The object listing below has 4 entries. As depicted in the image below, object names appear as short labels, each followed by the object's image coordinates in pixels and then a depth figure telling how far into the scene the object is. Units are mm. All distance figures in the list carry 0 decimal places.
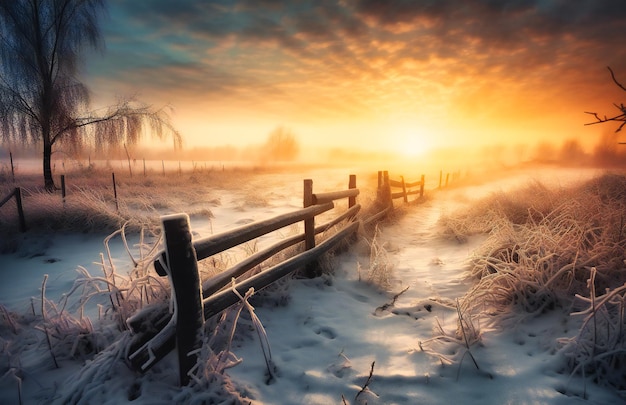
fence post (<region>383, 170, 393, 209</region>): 8555
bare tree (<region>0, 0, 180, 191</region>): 10305
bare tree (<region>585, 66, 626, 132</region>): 2021
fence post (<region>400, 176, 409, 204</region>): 11241
